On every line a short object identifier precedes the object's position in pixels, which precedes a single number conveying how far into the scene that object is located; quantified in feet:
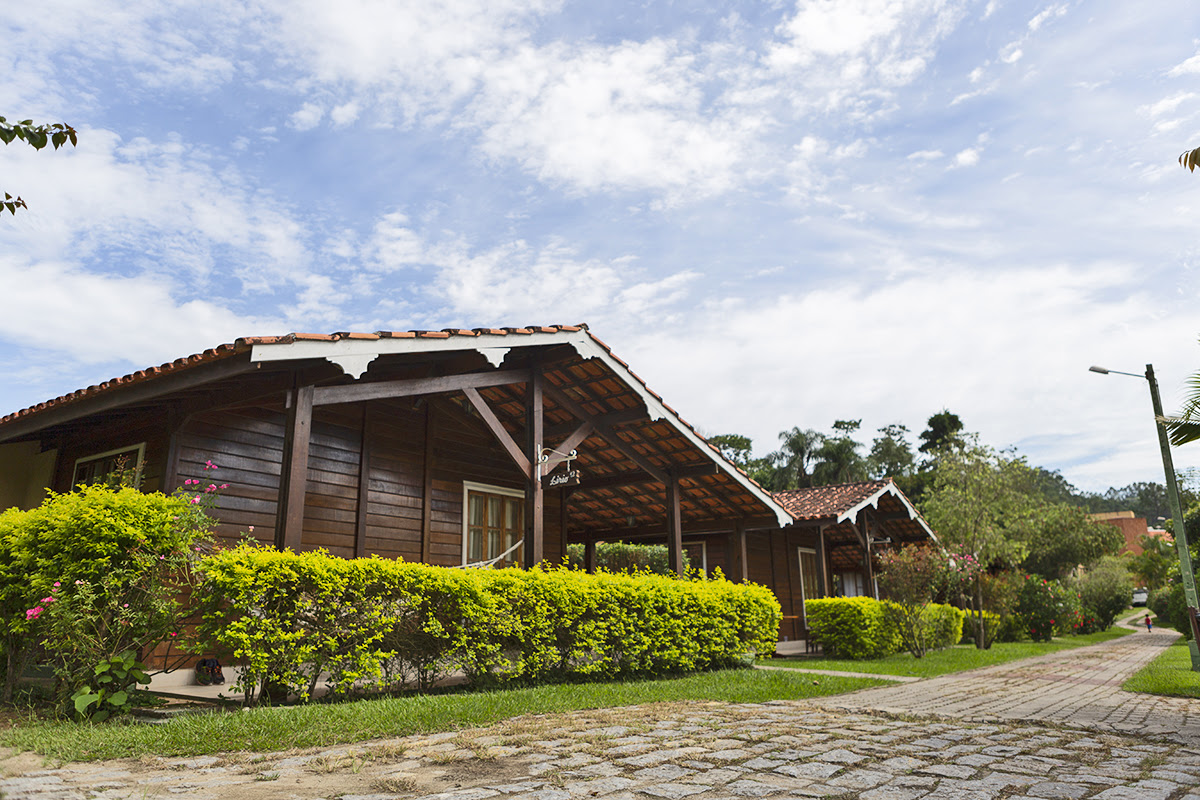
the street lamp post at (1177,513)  39.32
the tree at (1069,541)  100.22
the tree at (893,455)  153.48
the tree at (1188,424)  27.48
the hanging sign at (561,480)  31.37
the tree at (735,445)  156.56
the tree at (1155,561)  124.77
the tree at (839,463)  132.26
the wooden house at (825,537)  58.29
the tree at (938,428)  147.13
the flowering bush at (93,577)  18.93
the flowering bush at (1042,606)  78.79
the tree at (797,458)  135.44
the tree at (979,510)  64.90
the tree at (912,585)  50.72
